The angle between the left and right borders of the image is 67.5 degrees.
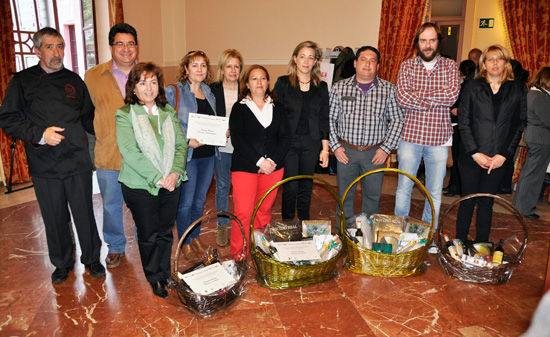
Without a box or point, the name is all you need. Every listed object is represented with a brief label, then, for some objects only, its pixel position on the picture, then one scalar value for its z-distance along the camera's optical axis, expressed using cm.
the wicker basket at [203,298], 216
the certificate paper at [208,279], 220
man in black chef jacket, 222
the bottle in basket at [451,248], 262
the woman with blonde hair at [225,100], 279
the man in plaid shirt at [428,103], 274
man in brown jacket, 251
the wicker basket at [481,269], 249
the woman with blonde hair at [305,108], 282
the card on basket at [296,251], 243
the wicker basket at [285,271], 239
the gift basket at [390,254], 254
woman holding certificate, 259
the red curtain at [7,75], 429
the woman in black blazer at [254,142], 257
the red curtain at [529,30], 504
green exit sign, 689
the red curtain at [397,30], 523
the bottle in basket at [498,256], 255
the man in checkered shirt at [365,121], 287
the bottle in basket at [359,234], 271
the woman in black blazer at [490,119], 272
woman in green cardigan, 217
